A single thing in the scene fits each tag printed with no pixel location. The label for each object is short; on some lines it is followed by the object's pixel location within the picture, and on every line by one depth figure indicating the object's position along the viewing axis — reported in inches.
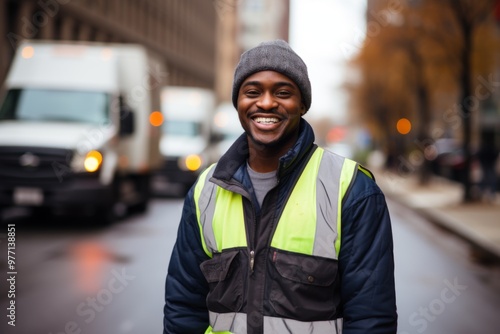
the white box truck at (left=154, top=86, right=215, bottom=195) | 868.0
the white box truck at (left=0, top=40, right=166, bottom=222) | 512.1
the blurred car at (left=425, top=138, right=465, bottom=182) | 1344.7
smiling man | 97.2
